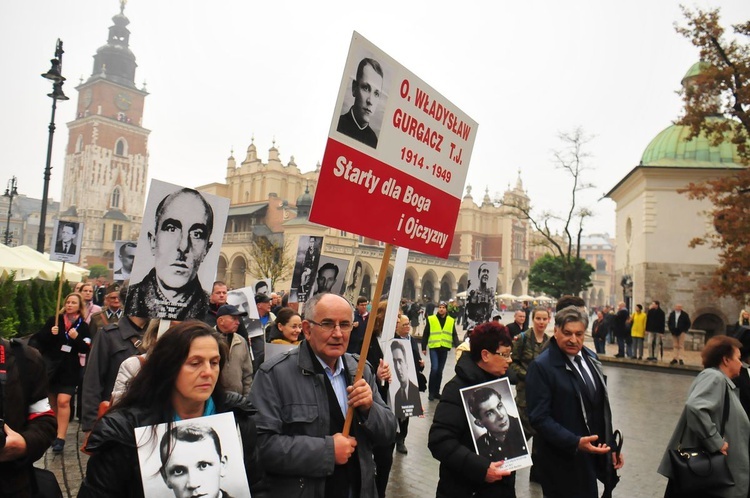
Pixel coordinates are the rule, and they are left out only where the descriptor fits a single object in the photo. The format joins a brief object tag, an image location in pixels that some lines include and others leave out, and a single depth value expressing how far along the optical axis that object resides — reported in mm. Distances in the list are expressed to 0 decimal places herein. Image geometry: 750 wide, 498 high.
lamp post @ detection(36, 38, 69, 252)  13633
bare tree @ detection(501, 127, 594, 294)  29562
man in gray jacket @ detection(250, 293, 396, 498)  2428
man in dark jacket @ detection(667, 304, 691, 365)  17250
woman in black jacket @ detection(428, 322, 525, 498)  3150
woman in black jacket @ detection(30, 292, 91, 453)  6020
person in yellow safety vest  10055
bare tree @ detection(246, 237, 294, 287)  39594
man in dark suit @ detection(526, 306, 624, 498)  3627
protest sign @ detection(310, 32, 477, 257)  2680
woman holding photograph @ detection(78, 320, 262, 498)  1989
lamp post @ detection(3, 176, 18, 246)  27719
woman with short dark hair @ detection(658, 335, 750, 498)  3691
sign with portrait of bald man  4617
